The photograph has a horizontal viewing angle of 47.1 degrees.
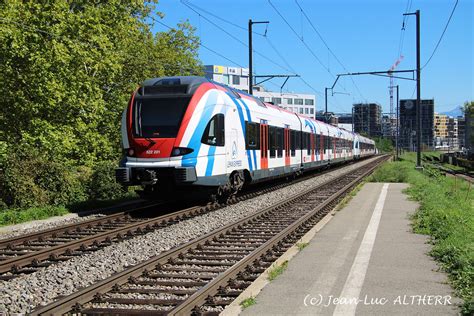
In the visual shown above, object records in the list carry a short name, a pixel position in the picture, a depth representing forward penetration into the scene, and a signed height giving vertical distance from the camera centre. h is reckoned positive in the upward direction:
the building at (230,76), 119.44 +15.08
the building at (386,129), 144.00 +3.76
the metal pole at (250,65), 28.86 +4.16
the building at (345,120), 169.23 +7.26
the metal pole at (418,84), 28.19 +3.05
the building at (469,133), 93.94 +1.82
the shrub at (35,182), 14.12 -1.03
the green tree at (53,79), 17.66 +2.22
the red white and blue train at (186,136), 13.39 +0.18
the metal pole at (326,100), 58.06 +4.58
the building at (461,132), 185.18 +3.66
